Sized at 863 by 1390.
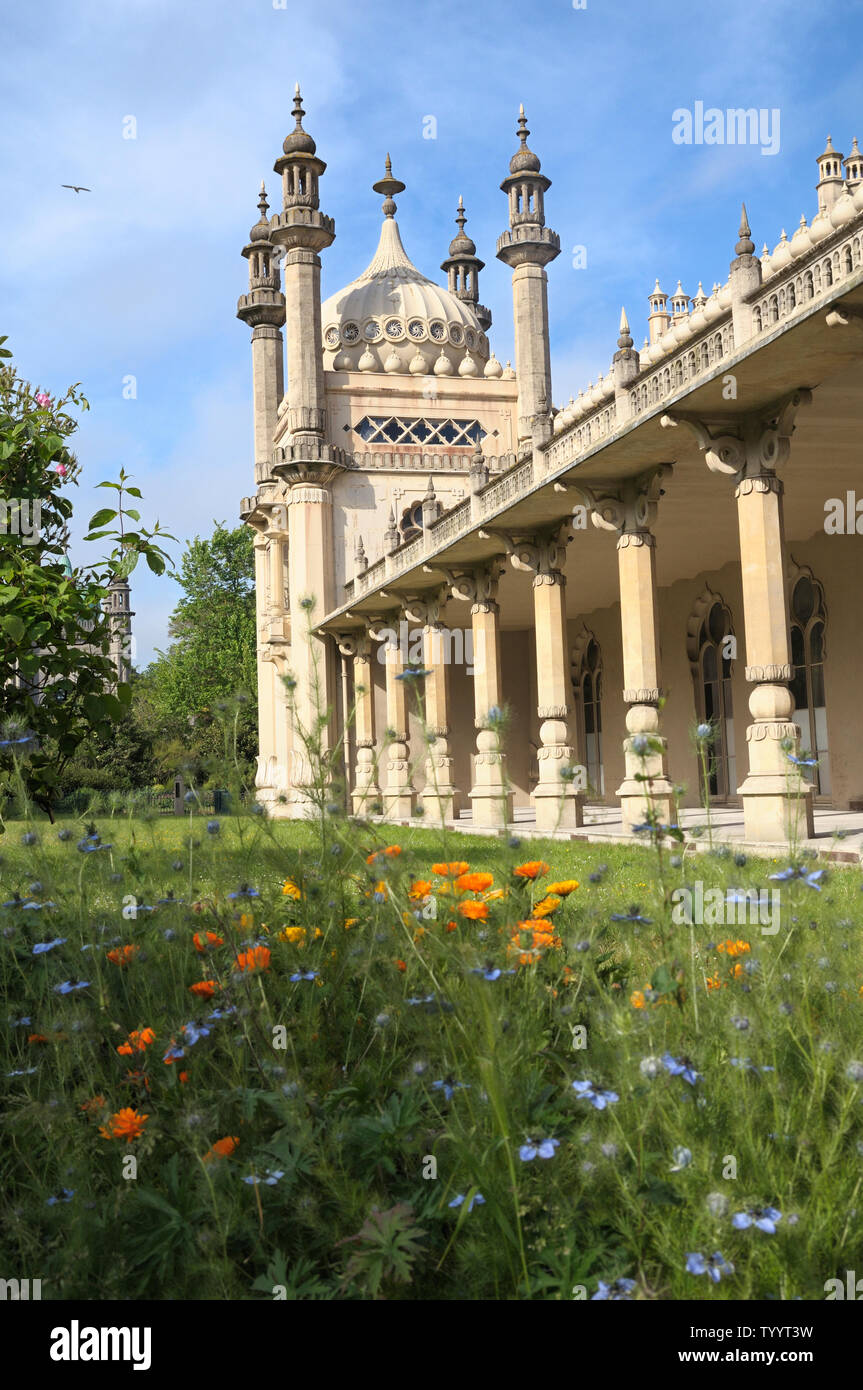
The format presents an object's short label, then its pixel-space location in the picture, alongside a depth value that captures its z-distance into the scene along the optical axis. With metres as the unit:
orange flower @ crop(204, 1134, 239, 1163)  2.38
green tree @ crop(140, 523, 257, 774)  55.75
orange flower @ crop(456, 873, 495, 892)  3.26
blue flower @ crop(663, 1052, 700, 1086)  2.19
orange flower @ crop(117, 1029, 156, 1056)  2.83
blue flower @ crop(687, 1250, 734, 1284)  1.96
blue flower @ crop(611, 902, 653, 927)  2.88
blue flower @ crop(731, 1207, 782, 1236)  1.97
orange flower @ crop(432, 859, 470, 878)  3.03
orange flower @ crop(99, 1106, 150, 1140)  2.47
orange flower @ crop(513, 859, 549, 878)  3.26
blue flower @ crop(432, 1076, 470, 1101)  2.40
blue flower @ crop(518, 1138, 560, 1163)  2.18
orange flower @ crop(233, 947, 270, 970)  2.93
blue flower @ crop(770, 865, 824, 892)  2.80
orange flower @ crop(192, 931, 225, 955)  3.28
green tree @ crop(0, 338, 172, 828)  5.76
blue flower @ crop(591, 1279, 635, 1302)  2.05
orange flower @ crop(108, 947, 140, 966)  3.36
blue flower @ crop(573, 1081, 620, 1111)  2.20
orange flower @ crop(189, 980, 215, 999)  3.07
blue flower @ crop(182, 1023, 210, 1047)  2.70
